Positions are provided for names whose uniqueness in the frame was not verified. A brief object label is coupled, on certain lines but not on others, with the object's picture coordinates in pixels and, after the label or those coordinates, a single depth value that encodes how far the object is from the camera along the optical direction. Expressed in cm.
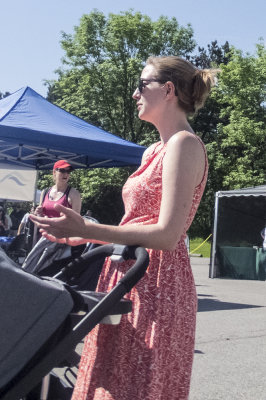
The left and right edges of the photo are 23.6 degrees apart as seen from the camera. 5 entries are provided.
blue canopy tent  906
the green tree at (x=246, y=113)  3472
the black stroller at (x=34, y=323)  163
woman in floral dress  195
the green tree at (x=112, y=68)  3894
